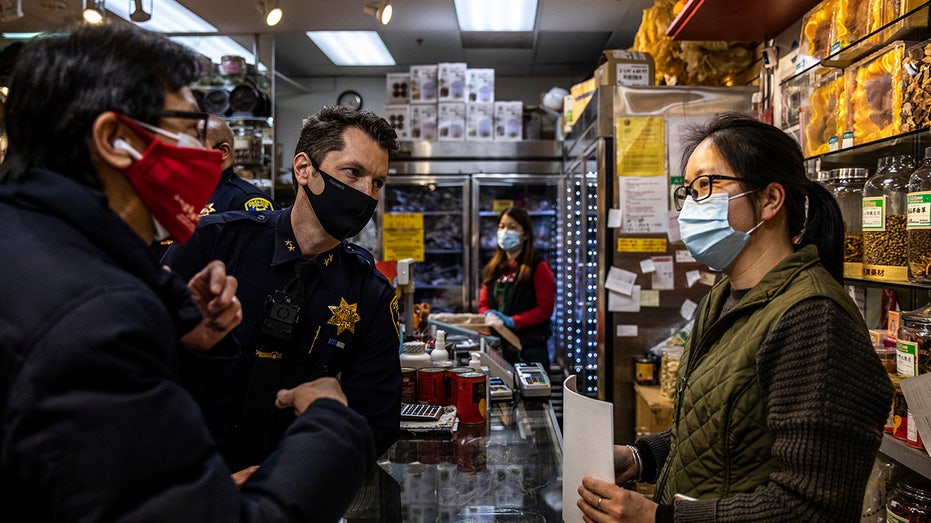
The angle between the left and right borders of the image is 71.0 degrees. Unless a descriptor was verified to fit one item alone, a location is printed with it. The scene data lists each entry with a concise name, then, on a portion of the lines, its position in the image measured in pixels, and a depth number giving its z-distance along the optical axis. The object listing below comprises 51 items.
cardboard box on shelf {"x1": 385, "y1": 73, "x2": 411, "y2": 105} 6.55
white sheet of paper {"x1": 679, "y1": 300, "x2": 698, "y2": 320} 4.17
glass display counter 1.88
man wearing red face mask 0.71
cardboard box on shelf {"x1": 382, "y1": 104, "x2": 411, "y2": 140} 6.50
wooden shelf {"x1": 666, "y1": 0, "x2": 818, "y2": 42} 3.10
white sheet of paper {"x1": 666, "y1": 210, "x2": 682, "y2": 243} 4.11
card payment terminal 2.90
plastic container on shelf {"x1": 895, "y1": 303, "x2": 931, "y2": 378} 1.82
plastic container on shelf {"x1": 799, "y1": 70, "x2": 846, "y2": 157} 2.31
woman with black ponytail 1.26
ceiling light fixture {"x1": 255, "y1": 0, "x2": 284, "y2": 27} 4.45
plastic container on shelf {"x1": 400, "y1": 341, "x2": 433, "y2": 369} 2.71
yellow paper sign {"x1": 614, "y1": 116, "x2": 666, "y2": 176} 4.12
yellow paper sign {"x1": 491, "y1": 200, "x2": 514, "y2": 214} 6.84
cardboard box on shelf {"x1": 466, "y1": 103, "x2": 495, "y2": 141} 6.51
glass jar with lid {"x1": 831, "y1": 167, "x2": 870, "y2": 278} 2.21
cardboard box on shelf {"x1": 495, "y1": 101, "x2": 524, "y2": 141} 6.52
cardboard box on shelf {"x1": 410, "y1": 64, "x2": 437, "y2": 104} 6.48
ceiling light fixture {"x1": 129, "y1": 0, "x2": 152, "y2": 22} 4.21
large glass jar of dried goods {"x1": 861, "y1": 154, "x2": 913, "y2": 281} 1.97
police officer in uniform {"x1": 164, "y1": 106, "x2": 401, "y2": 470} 1.72
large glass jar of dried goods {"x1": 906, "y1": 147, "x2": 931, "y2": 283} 1.78
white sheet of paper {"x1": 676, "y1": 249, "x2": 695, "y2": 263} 4.16
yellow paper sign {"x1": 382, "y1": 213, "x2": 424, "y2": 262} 6.66
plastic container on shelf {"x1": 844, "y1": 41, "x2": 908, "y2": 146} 1.95
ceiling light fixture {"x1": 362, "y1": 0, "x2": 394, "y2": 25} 4.63
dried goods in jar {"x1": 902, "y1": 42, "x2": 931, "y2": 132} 1.82
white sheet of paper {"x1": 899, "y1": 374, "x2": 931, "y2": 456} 1.67
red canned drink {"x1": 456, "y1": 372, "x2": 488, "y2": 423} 2.56
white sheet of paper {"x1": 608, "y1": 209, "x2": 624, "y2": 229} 4.12
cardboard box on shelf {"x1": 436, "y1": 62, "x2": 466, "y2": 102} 6.44
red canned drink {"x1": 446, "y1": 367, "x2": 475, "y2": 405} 2.65
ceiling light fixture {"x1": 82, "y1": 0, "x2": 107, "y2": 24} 4.50
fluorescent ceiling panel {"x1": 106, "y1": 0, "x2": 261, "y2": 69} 5.73
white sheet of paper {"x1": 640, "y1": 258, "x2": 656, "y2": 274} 4.16
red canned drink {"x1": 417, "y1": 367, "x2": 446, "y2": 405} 2.66
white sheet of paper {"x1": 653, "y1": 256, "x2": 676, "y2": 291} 4.16
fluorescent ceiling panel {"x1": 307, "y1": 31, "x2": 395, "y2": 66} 6.70
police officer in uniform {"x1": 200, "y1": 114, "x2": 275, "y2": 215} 3.07
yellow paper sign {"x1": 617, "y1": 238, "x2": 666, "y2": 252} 4.15
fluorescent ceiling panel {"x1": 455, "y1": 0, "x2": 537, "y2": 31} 5.65
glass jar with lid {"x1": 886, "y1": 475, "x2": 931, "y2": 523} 1.89
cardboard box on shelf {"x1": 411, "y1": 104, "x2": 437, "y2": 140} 6.50
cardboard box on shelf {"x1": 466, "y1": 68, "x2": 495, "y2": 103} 6.45
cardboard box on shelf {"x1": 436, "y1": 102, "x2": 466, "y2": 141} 6.49
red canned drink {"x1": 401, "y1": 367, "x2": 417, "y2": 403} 2.69
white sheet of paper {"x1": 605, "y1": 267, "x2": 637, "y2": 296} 4.16
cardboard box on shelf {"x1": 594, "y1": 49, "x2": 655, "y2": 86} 4.15
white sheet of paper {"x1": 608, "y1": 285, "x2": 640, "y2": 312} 4.19
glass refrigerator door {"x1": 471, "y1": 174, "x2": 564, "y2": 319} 6.82
